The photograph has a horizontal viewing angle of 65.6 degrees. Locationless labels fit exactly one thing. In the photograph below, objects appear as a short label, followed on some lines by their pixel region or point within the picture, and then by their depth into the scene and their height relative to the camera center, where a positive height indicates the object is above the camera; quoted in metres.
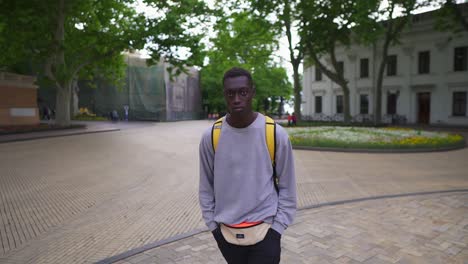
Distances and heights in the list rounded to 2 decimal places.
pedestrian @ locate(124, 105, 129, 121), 42.22 +0.14
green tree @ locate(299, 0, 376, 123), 24.09 +6.16
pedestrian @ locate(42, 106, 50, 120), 40.89 +0.07
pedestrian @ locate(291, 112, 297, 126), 28.53 -0.61
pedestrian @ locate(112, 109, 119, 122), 37.90 -0.40
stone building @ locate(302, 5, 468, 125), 32.59 +3.13
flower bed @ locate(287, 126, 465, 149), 14.66 -1.20
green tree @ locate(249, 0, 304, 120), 26.38 +7.53
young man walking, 2.11 -0.40
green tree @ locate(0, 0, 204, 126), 21.69 +5.03
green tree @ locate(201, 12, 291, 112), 28.60 +6.19
